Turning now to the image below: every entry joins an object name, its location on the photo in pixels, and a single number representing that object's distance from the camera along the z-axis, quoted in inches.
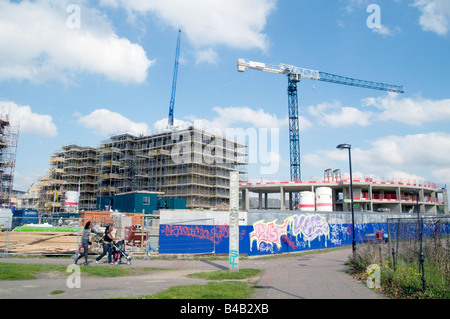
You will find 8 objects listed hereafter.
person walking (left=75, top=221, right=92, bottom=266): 559.2
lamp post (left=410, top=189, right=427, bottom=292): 330.3
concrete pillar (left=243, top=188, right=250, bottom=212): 2099.4
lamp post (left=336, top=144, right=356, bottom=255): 701.3
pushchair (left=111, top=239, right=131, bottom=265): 589.8
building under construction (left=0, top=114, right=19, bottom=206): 2536.9
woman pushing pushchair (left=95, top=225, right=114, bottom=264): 584.7
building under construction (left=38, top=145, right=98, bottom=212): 3356.3
